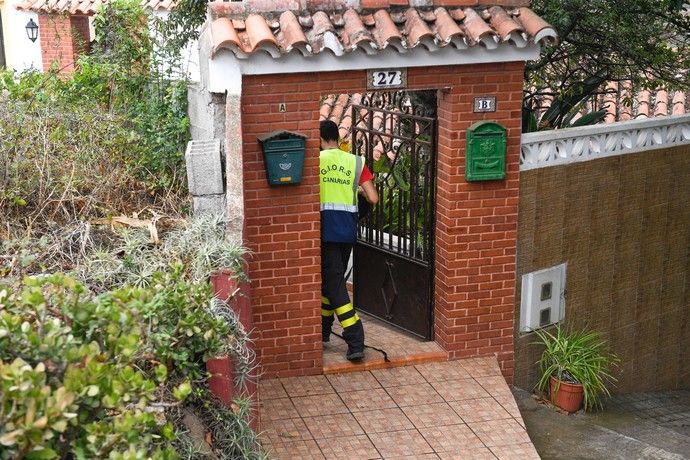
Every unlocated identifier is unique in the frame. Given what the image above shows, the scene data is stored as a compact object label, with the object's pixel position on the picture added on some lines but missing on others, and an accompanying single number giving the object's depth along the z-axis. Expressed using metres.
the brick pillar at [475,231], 8.38
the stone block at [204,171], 7.70
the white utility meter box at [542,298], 8.98
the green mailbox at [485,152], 8.37
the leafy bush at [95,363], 3.66
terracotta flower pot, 8.89
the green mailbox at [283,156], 7.84
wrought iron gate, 8.95
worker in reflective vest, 8.48
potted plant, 8.91
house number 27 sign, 8.04
